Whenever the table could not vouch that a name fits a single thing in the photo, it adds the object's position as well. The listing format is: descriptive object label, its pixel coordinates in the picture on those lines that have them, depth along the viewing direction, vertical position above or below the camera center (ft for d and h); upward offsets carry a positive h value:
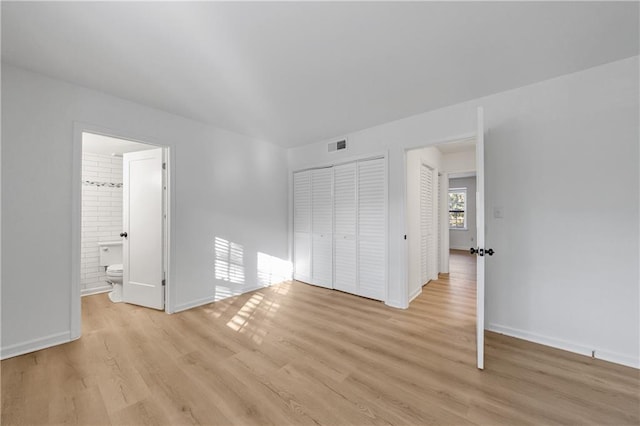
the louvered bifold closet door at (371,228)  11.45 -0.68
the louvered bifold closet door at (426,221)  13.51 -0.39
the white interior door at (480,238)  6.47 -0.64
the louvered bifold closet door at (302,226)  14.49 -0.72
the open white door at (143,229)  10.42 -0.67
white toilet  12.16 -2.40
